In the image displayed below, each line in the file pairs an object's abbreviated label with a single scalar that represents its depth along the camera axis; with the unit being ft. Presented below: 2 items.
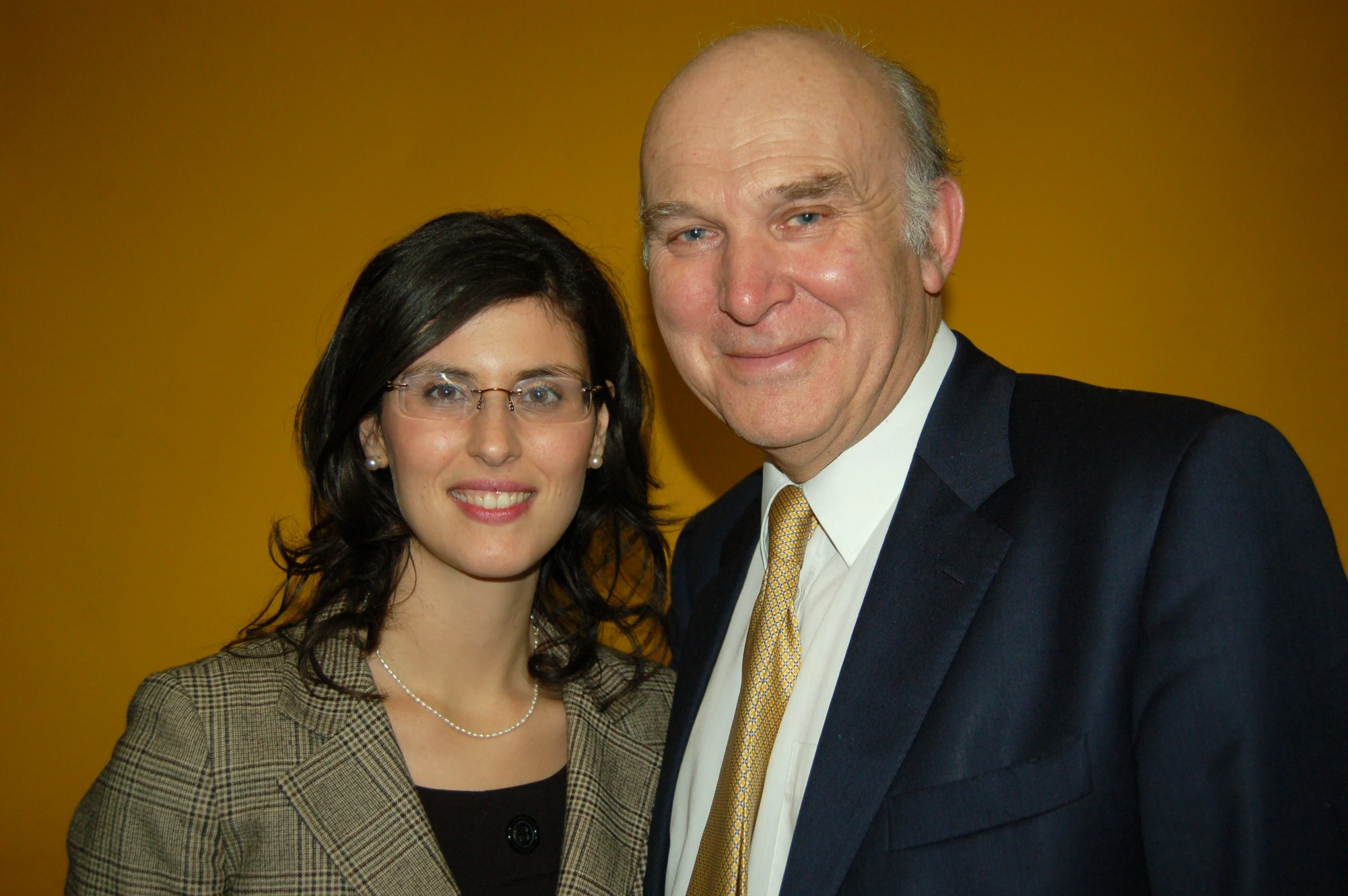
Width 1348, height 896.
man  2.17
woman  2.68
